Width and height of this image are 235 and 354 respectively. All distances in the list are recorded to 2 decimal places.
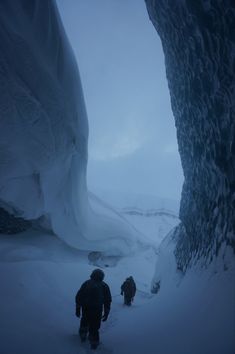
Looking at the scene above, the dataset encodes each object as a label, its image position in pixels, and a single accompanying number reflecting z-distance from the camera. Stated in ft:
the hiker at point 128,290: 23.95
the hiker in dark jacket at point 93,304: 12.13
